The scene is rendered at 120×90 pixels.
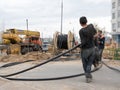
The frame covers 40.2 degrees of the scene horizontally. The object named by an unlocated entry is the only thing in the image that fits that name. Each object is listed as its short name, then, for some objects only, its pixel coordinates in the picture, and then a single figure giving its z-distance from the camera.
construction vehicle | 15.99
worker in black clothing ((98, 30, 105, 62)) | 7.79
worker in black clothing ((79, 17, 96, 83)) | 4.54
